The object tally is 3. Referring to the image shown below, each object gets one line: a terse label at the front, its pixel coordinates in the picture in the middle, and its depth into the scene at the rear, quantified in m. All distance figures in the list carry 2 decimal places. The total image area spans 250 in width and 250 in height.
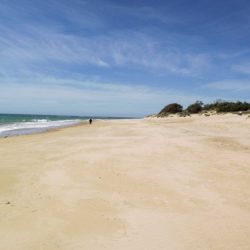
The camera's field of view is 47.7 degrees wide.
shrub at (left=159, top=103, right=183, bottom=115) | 64.44
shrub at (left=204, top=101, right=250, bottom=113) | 39.59
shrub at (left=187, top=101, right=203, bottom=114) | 51.49
